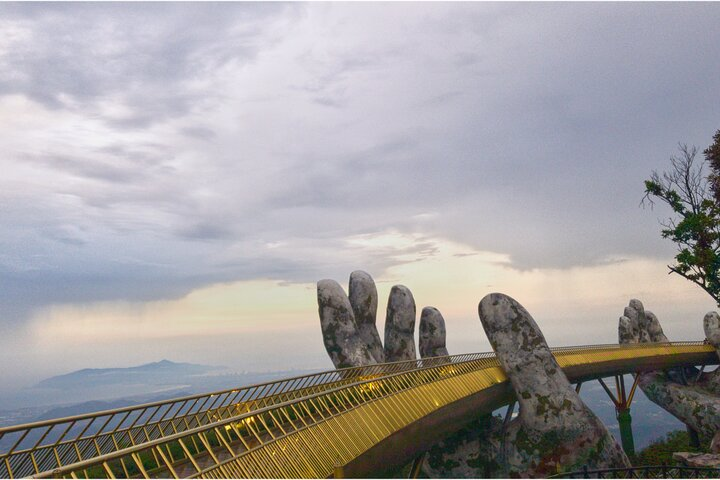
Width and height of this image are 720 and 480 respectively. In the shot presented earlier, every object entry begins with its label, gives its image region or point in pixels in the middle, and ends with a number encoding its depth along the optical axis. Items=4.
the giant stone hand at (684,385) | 35.62
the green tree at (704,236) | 30.86
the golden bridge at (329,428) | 10.62
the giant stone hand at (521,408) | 23.56
